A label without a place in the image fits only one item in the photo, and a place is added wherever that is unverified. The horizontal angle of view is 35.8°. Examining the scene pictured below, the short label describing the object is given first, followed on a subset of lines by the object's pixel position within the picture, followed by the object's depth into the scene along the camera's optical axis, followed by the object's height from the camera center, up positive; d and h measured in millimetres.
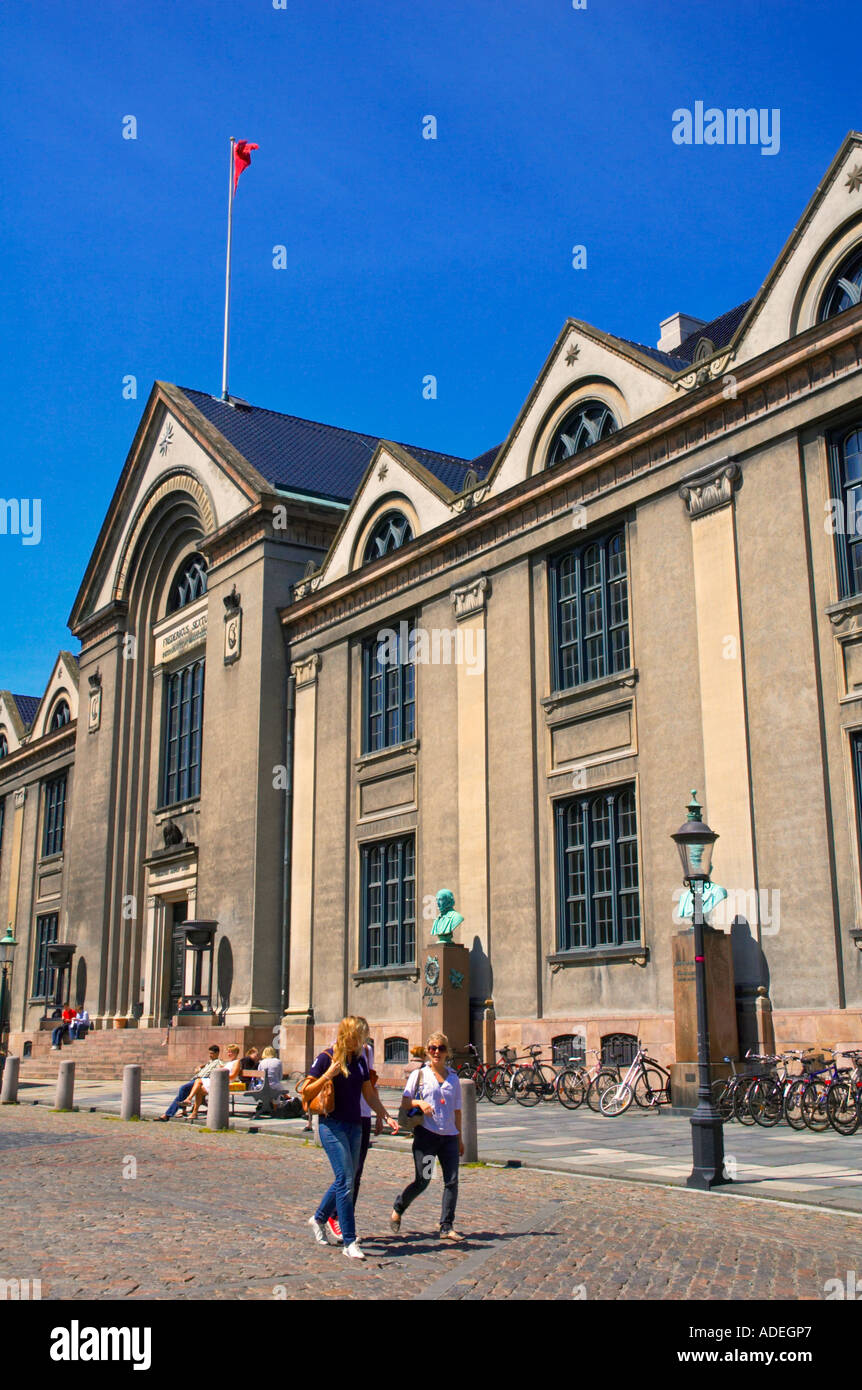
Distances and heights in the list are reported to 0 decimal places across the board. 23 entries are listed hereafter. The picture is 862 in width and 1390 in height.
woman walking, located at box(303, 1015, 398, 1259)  9328 -855
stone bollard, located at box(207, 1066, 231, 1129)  20469 -1589
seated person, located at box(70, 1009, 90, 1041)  39781 -870
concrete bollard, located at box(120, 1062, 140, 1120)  22328 -1626
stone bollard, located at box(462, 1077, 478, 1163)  15000 -1478
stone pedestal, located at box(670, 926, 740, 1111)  19453 -254
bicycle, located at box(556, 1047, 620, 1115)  21172 -1458
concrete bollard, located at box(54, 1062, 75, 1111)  25125 -1724
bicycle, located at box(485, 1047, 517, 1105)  23375 -1488
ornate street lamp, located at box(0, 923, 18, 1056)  41062 +941
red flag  42031 +25849
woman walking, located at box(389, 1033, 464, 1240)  10234 -996
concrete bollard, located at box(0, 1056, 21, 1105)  27750 -1778
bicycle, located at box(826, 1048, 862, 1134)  16484 -1392
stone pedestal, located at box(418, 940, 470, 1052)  25312 +48
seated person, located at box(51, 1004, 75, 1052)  38594 -1001
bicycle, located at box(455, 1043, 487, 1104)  23806 -1336
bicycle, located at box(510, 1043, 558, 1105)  22547 -1522
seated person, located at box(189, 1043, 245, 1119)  22250 -1411
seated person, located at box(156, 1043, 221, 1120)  22375 -1559
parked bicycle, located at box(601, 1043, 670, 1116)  20125 -1456
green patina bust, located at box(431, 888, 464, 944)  25922 +1430
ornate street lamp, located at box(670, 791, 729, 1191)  12727 -585
